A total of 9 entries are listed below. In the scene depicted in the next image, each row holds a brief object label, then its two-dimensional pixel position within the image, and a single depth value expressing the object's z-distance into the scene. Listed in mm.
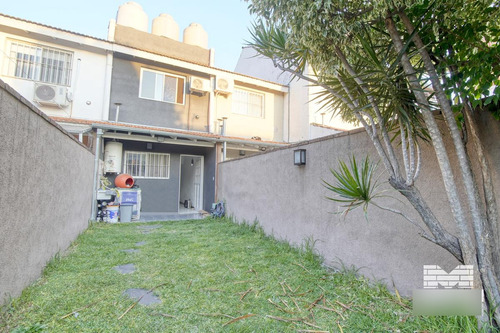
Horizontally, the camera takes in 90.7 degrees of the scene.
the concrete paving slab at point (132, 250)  5486
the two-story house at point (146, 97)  9695
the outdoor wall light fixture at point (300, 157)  5215
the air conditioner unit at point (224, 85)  12781
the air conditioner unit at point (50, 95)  9641
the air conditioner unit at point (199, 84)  12133
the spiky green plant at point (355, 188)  2748
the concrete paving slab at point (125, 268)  4288
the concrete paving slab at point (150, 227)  8150
